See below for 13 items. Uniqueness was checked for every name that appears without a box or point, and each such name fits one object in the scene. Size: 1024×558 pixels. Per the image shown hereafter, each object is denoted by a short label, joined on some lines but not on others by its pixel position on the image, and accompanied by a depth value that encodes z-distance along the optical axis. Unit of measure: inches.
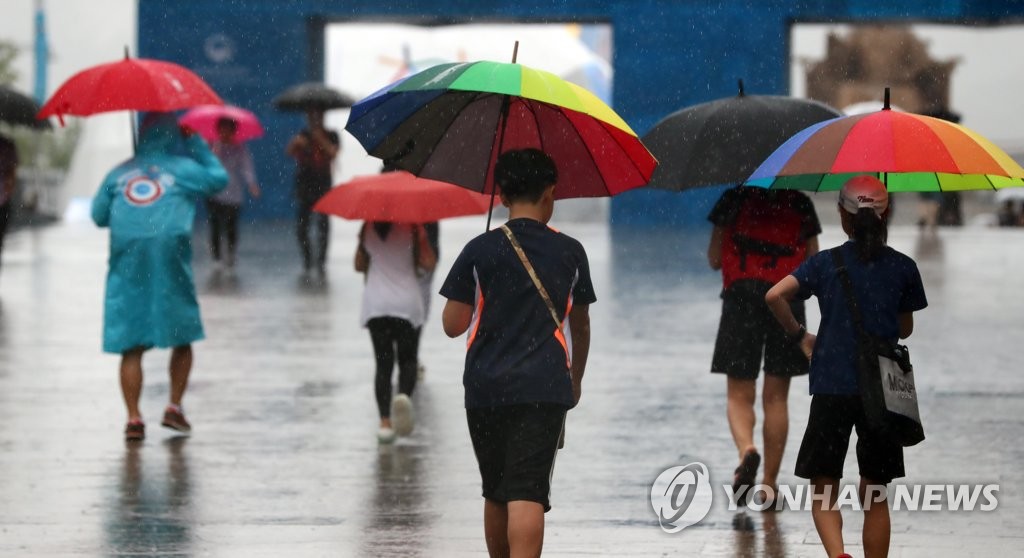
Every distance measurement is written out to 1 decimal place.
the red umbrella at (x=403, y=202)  699.4
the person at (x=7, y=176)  1428.4
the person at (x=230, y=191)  1626.5
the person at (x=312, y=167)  1621.6
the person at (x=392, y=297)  744.3
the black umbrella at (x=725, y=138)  583.8
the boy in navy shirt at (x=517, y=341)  422.0
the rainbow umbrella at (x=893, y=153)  467.2
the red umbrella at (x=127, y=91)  730.8
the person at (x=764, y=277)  608.4
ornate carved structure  3440.0
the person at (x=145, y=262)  738.2
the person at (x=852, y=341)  470.6
